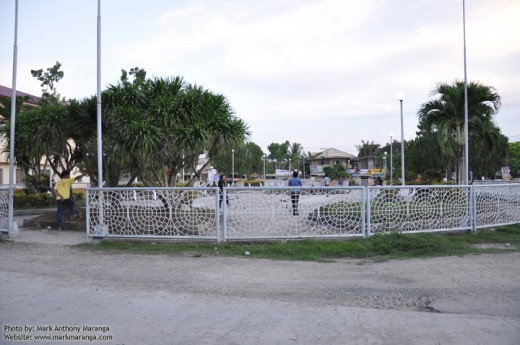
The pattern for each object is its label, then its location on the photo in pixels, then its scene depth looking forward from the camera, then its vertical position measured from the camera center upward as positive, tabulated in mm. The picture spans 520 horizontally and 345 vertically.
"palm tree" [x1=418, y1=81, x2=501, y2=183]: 15844 +2601
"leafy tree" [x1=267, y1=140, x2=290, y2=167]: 86812 +6085
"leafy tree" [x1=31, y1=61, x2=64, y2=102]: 24250 +6167
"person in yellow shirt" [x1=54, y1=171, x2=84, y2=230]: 11492 -357
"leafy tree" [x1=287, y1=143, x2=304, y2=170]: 85781 +5660
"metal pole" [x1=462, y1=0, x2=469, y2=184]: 13217 +3427
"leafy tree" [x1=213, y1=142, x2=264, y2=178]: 63719 +2757
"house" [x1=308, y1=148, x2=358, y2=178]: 84312 +4091
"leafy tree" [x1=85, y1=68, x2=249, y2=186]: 10961 +1511
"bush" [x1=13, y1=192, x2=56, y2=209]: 19297 -971
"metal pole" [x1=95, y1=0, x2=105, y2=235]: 10176 +2078
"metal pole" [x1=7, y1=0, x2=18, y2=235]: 10469 +1105
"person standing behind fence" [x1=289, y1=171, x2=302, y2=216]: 8953 -402
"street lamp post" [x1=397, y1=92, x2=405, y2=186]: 16547 +1854
